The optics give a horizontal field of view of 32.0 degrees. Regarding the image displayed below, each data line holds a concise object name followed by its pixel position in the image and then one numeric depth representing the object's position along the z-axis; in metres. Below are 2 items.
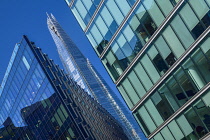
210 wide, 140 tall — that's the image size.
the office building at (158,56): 29.69
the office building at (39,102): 57.56
